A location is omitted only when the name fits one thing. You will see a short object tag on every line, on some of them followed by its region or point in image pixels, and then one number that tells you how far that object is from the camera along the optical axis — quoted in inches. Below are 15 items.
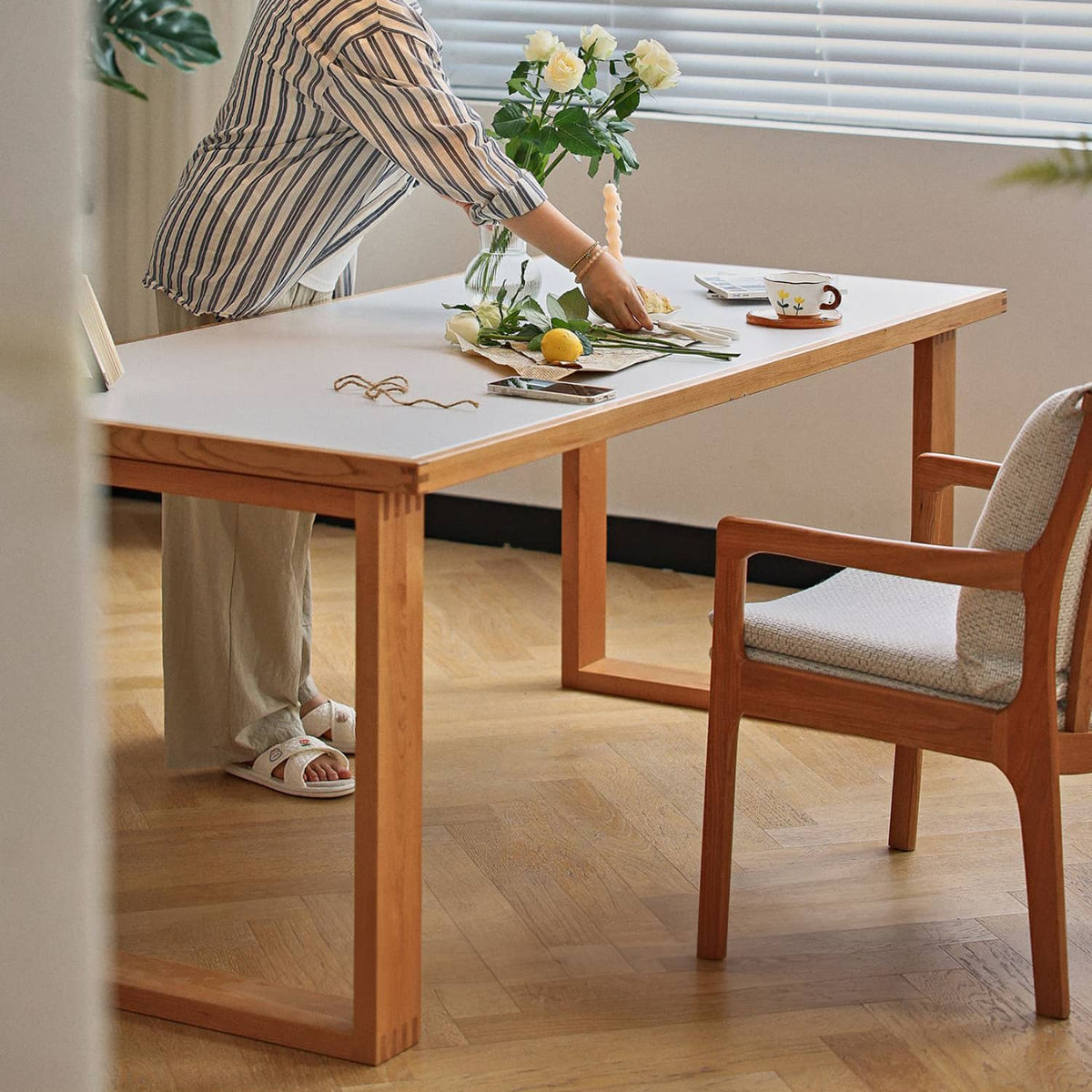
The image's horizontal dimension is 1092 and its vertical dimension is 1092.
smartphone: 142.5
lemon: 156.6
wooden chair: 133.4
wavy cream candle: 196.6
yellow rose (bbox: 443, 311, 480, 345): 165.7
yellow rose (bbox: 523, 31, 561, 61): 181.0
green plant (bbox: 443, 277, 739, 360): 165.5
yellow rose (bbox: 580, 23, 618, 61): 183.6
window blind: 260.2
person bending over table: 160.6
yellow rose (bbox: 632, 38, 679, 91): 183.7
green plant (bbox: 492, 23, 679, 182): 178.2
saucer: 178.4
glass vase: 176.1
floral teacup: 178.1
